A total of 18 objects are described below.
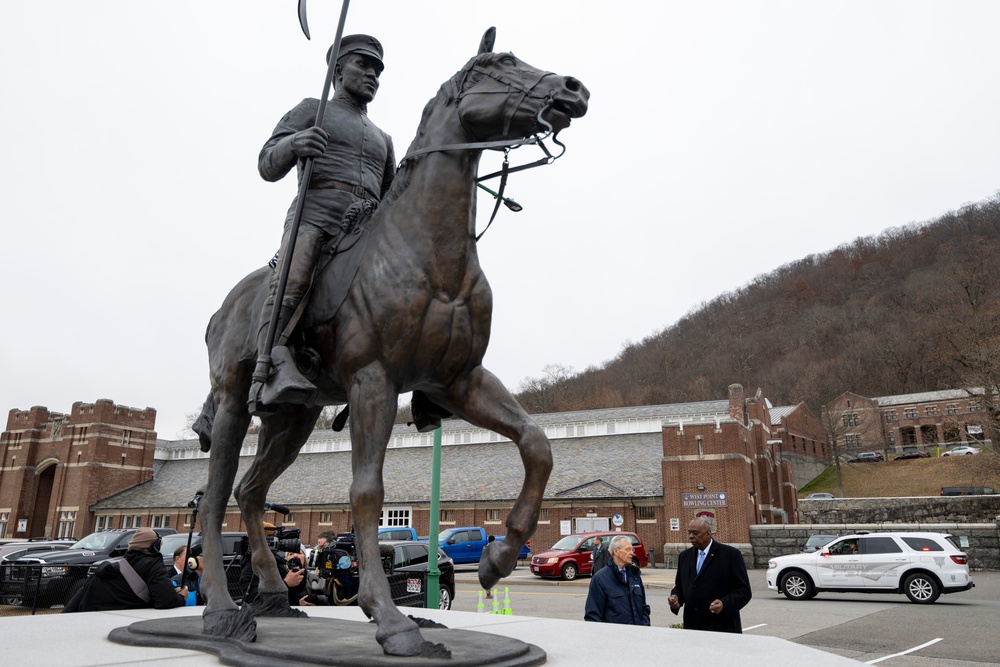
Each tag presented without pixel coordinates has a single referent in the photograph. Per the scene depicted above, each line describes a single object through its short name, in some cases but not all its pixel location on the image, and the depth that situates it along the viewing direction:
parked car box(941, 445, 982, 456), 62.34
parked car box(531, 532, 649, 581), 28.67
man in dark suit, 6.57
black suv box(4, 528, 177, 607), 14.74
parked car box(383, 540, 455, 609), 15.80
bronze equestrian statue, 3.96
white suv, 18.38
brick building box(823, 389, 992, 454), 73.69
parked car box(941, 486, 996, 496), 48.06
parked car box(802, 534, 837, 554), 25.63
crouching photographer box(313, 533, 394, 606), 10.09
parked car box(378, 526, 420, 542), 30.16
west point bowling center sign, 34.72
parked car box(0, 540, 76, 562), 24.22
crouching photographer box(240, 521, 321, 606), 7.34
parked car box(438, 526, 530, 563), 32.72
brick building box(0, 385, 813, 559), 35.66
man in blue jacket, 6.98
